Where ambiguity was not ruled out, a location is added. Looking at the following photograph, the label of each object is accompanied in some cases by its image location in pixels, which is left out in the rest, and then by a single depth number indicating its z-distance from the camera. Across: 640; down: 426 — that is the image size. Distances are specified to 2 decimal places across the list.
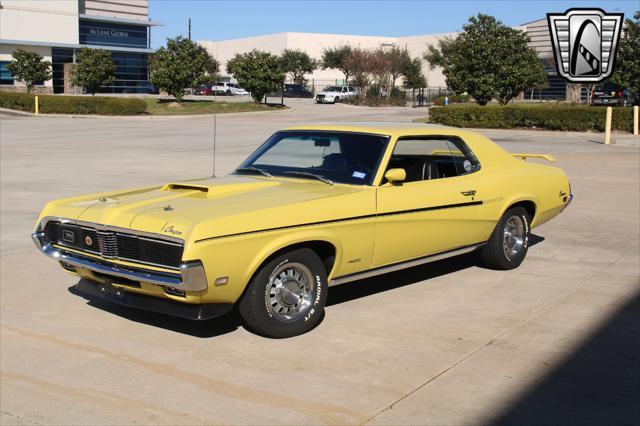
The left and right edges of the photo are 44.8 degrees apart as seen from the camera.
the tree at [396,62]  70.69
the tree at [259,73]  48.28
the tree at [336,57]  83.00
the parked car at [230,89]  80.16
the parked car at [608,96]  40.90
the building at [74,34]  63.28
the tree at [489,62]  38.34
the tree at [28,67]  58.03
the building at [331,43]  93.62
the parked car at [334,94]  65.25
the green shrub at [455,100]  60.71
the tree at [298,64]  86.69
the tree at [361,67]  68.44
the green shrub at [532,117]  31.70
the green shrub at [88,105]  44.88
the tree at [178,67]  47.44
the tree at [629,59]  33.09
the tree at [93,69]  55.84
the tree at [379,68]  69.62
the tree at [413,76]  70.36
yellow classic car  5.23
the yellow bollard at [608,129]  26.20
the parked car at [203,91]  77.81
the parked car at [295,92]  79.94
